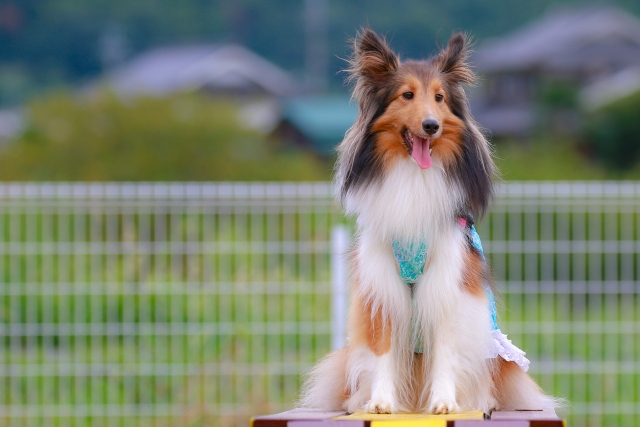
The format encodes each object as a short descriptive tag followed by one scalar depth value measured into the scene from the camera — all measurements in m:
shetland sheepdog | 7.78
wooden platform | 6.94
